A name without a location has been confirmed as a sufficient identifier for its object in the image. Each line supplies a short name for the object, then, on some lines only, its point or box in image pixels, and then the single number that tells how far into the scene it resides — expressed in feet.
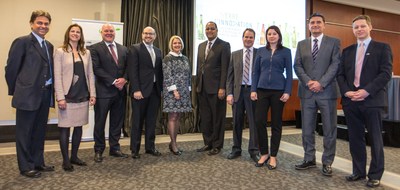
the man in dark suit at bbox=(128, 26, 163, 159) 11.18
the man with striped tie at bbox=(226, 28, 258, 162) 11.32
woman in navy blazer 9.86
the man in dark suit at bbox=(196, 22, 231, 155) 12.14
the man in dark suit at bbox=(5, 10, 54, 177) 8.68
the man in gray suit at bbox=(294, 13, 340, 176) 9.50
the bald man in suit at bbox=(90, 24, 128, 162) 10.78
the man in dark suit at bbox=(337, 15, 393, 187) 8.34
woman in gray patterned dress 11.66
